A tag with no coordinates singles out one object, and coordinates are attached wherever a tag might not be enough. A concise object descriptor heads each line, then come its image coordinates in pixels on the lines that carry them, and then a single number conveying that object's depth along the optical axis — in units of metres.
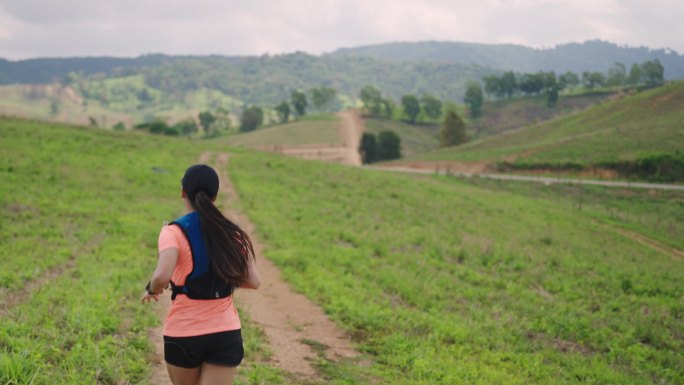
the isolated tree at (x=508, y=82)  161.62
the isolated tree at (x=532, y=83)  154.25
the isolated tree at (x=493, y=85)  162.62
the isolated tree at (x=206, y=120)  150.62
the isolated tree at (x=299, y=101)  162.62
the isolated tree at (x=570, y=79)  159.38
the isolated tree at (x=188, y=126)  147.60
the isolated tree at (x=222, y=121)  160.00
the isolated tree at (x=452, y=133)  92.44
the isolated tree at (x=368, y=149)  87.06
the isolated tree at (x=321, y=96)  181.75
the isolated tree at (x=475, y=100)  150.75
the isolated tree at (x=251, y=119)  154.00
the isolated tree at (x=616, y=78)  159.75
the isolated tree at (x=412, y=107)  150.38
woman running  4.04
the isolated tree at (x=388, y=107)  154.51
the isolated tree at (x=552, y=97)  144.25
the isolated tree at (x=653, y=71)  149.50
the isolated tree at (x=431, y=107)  153.38
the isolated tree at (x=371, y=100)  158.12
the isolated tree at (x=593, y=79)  160.75
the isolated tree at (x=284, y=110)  159.88
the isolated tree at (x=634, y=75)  152.75
